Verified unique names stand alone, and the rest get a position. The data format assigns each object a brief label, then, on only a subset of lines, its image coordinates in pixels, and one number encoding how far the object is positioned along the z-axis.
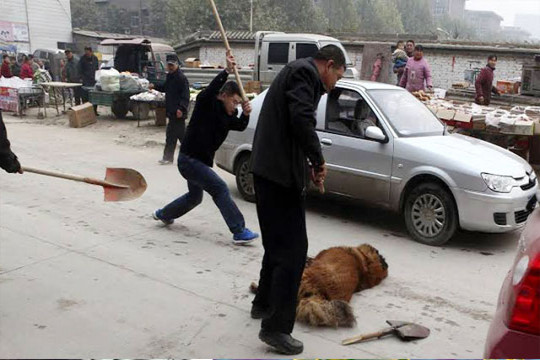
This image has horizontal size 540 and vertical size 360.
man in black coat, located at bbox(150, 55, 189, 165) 9.34
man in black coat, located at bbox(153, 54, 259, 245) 5.14
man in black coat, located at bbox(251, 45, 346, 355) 3.28
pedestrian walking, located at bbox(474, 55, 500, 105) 11.06
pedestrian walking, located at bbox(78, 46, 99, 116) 16.02
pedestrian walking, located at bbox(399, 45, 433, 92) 10.94
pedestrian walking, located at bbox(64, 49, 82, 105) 17.33
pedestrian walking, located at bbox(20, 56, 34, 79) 17.97
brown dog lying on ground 3.78
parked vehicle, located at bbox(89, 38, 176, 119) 17.80
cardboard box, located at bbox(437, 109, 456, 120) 8.84
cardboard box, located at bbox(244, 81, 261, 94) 14.00
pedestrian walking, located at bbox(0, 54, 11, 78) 17.81
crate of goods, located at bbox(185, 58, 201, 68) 18.83
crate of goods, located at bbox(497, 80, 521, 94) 13.52
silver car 5.35
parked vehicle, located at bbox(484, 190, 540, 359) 2.11
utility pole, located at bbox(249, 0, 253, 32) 35.00
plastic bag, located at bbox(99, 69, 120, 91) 14.17
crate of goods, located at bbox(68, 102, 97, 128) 13.99
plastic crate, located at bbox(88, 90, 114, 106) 14.25
